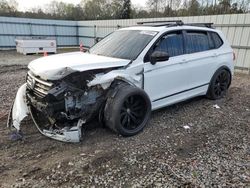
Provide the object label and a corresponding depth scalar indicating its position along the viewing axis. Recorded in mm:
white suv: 3303
